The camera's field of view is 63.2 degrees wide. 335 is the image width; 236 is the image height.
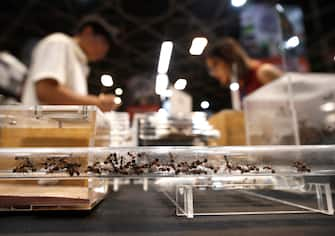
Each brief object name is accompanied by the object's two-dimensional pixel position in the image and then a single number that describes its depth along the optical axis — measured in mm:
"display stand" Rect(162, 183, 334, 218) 208
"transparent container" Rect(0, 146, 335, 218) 193
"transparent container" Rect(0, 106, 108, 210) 197
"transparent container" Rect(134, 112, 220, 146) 392
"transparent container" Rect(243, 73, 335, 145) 337
